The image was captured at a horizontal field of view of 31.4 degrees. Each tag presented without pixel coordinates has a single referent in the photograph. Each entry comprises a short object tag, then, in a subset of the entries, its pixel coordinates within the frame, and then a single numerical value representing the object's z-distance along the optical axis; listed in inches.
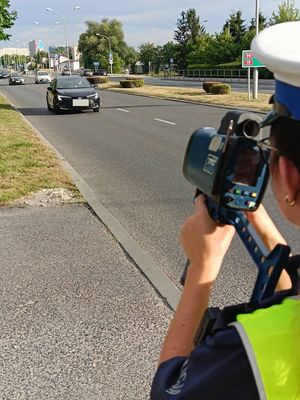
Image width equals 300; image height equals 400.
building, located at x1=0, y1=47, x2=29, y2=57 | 6919.3
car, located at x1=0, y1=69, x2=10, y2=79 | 3492.4
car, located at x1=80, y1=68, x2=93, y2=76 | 3011.8
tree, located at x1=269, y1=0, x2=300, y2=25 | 1871.3
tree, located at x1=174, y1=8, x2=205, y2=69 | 3663.9
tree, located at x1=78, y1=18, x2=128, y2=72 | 4050.2
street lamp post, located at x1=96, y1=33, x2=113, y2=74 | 3941.9
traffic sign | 896.5
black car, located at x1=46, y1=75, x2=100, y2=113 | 765.3
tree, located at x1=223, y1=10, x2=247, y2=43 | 3026.6
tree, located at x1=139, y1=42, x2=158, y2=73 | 3688.5
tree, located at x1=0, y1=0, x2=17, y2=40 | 811.8
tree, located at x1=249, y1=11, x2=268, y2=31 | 2756.9
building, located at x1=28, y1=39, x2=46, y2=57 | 4103.8
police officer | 32.6
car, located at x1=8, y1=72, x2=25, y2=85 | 2287.2
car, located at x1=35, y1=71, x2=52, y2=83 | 2443.4
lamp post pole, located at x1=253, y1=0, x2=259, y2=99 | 935.0
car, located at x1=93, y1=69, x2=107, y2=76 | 3157.0
